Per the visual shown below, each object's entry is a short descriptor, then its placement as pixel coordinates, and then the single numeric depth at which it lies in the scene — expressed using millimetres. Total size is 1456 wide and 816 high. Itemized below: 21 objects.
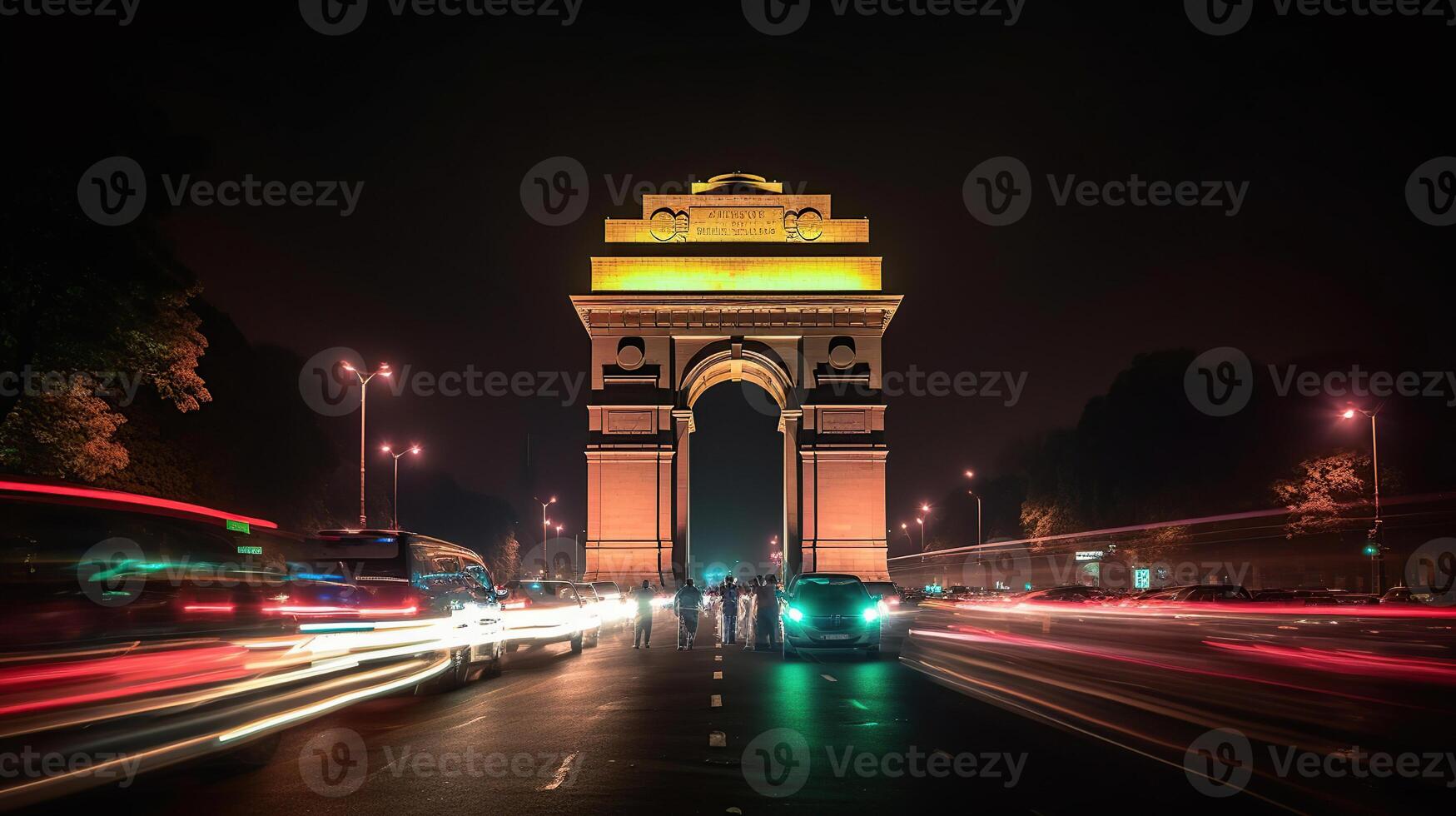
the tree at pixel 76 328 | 27562
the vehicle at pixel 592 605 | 31359
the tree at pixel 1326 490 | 56062
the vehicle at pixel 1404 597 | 45750
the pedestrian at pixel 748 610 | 35562
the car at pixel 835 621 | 22938
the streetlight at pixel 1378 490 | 48375
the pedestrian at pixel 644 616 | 29344
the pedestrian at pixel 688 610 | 28844
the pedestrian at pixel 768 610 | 28062
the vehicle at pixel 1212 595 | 44281
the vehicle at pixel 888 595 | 46156
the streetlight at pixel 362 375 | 44816
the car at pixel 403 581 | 15891
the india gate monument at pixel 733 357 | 63281
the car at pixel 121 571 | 8430
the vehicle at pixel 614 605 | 48478
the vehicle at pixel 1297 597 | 45231
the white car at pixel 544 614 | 25141
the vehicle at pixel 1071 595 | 61250
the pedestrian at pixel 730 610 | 31406
